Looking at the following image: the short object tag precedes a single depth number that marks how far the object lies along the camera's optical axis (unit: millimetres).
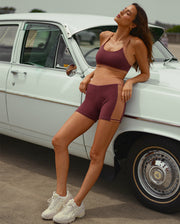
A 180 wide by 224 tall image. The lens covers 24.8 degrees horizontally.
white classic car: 3615
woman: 3512
